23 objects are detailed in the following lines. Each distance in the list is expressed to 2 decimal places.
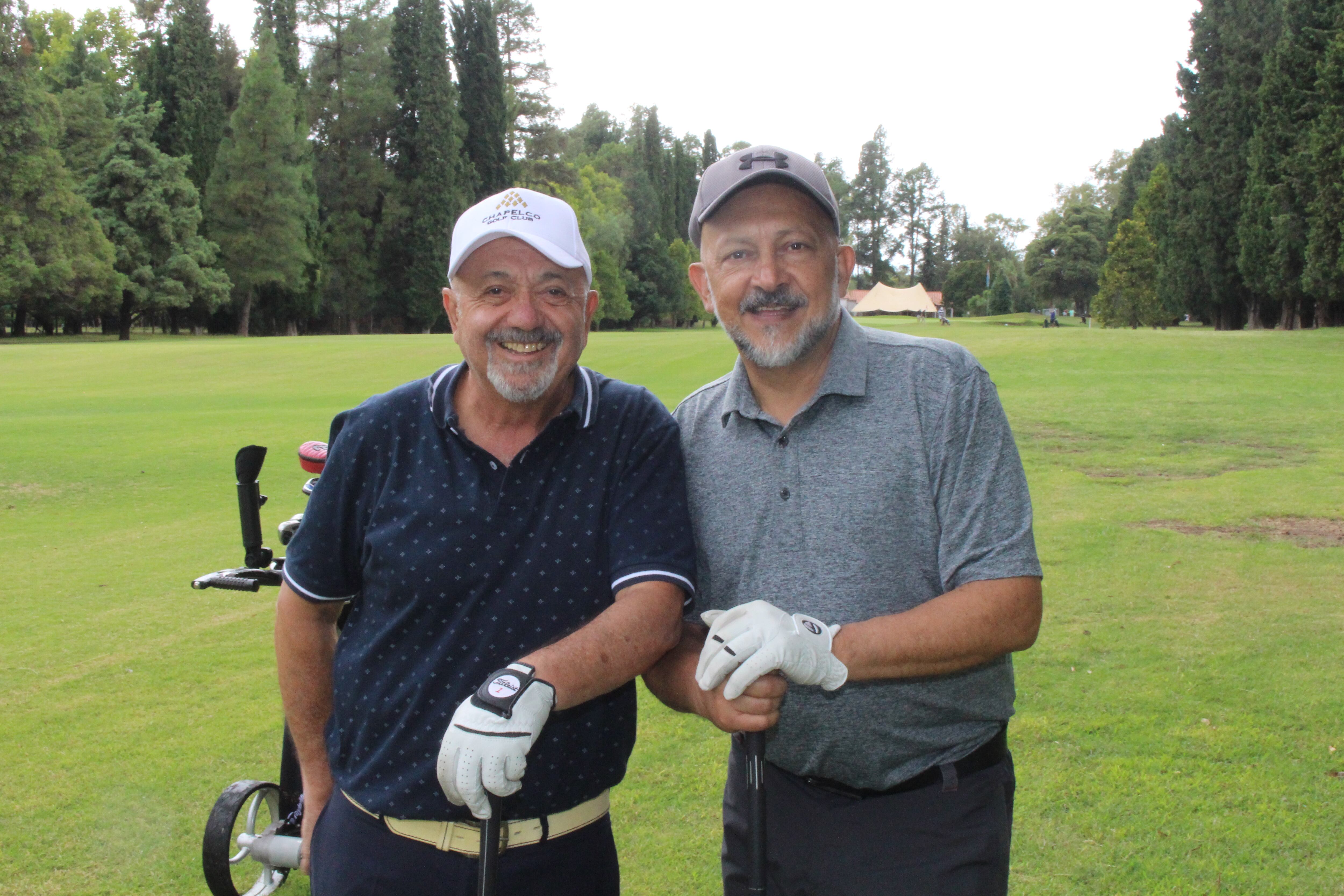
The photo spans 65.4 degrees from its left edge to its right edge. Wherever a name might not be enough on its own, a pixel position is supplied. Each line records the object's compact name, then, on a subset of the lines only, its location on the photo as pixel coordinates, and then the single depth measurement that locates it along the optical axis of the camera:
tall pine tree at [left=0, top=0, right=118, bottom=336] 45.06
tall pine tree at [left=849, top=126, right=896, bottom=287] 126.94
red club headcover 3.43
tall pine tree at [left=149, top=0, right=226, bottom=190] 55.56
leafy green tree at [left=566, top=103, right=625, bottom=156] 110.69
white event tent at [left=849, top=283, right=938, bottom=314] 101.62
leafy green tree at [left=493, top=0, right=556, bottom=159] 74.00
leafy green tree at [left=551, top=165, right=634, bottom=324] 71.06
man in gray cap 2.21
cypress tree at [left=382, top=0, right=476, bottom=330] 60.62
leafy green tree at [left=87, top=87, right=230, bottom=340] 50.47
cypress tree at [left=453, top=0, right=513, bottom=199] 65.81
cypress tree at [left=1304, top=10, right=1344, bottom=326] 33.59
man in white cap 2.31
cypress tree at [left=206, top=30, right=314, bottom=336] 54.84
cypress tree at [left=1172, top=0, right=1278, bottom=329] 41.31
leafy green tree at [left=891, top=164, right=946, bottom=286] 129.00
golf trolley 3.81
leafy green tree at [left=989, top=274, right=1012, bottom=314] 94.00
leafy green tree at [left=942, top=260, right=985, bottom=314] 106.50
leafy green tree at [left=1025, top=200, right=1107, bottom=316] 88.12
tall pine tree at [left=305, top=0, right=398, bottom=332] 62.16
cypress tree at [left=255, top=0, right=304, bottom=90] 61.09
